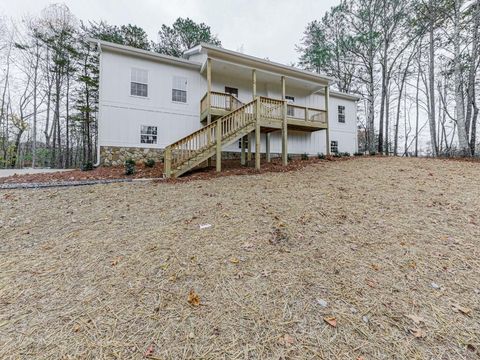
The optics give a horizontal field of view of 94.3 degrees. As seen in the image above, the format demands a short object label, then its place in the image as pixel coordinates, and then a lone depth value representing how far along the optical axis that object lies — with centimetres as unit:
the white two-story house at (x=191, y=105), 920
